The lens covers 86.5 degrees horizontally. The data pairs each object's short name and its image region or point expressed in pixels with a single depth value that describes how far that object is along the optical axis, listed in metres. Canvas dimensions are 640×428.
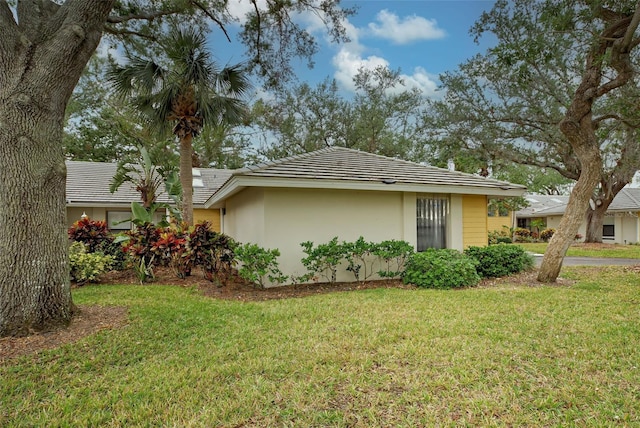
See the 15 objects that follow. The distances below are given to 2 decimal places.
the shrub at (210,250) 8.73
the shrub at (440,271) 8.30
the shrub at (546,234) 27.92
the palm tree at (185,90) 10.14
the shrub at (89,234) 10.44
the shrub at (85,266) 8.37
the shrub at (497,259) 9.73
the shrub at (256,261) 7.53
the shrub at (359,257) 8.39
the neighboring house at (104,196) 15.69
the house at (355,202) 8.27
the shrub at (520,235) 28.38
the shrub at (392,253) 8.54
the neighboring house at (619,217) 24.17
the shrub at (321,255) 8.02
